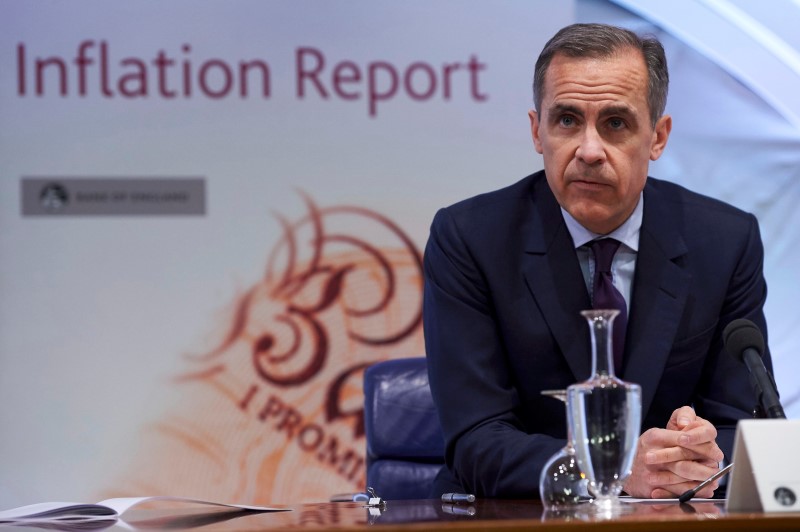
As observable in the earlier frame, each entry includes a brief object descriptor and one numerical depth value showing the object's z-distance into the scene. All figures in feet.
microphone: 16.60
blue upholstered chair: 18.99
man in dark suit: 17.91
